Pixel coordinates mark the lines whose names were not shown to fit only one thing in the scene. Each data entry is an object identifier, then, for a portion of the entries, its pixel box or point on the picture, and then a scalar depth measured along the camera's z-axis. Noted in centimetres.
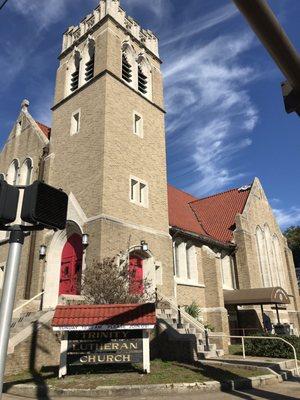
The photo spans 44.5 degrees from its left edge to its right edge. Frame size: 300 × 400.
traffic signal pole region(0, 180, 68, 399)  302
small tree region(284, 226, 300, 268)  6925
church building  1788
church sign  1062
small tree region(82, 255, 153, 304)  1390
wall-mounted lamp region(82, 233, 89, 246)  1652
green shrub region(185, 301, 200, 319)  1943
